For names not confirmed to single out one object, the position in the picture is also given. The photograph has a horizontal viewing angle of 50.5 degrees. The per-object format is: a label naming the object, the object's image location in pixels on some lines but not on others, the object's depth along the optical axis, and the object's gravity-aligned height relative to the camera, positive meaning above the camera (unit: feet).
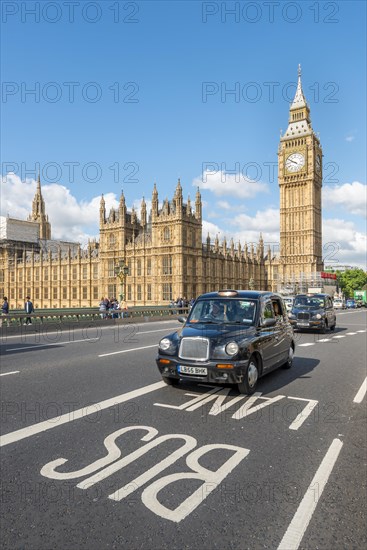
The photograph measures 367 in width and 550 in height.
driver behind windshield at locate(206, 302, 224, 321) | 26.69 -1.83
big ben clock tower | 310.86 +73.49
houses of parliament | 187.11 +19.41
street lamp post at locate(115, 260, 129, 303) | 109.50 +4.41
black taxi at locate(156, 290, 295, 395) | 22.36 -3.49
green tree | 386.93 +2.66
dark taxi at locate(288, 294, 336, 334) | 59.67 -4.46
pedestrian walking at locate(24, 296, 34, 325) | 76.38 -3.63
